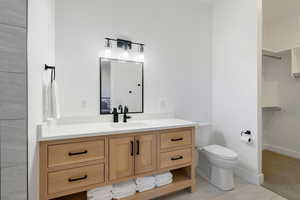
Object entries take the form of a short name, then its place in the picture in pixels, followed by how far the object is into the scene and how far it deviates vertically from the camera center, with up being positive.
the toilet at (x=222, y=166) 1.98 -0.84
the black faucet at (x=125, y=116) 2.05 -0.20
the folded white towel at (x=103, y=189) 1.52 -0.86
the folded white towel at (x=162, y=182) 1.82 -0.95
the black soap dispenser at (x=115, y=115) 2.03 -0.18
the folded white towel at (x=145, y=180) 1.73 -0.87
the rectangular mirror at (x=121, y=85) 2.06 +0.21
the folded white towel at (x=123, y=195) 1.61 -0.96
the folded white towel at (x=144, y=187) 1.72 -0.95
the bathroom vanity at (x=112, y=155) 1.33 -0.53
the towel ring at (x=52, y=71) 1.44 +0.28
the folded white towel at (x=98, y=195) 1.51 -0.91
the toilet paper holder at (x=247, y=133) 2.23 -0.47
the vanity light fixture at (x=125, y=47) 2.06 +0.72
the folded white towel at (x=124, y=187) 1.62 -0.89
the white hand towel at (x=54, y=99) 1.43 +0.01
